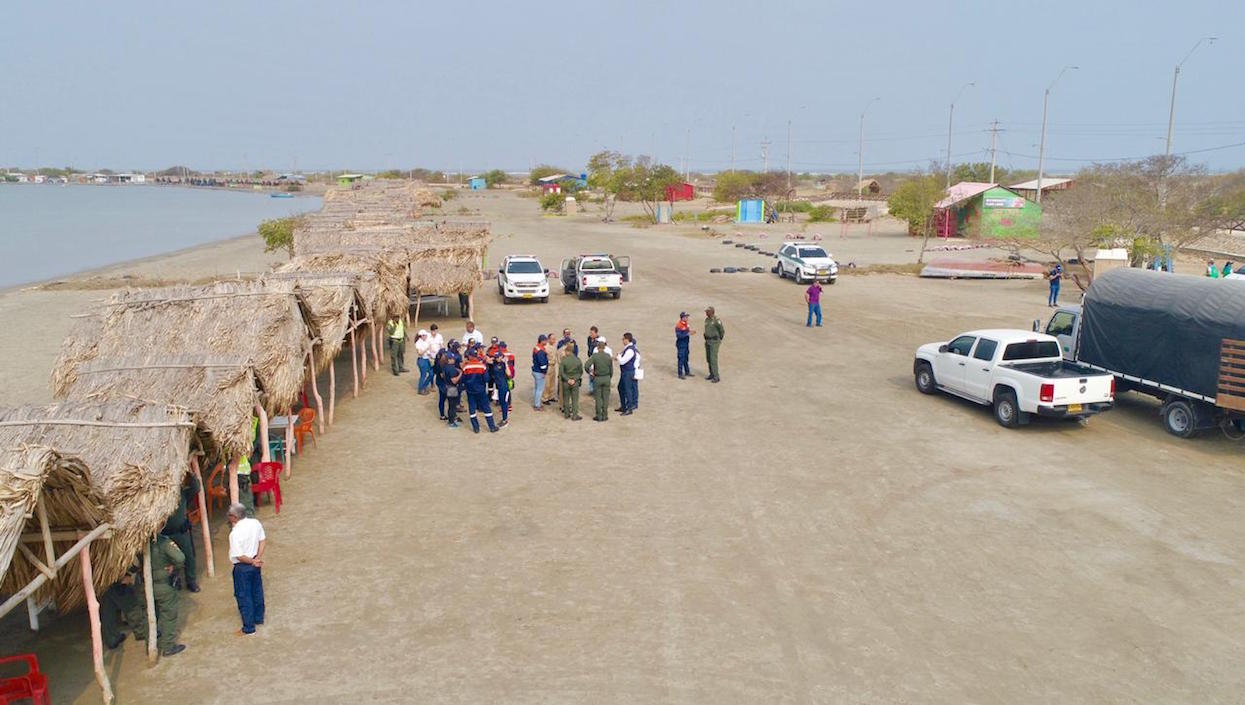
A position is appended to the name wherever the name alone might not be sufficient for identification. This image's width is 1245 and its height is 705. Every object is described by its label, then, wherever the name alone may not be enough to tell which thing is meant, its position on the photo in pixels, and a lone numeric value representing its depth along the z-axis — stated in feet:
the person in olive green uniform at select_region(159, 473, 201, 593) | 29.76
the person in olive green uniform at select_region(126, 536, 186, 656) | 27.53
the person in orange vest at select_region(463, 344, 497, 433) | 49.06
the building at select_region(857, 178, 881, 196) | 323.78
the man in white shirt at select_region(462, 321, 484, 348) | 55.31
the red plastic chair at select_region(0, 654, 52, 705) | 23.45
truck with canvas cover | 47.67
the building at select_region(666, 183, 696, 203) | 298.82
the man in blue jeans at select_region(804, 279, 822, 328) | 82.28
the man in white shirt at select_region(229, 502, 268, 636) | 28.12
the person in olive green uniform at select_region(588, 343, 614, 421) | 51.78
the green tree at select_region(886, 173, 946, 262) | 147.64
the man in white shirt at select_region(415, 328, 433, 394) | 59.21
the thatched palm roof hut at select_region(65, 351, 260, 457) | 34.09
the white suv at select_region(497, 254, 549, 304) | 95.71
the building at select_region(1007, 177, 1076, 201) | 205.98
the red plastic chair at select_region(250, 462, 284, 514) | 38.55
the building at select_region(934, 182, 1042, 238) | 168.04
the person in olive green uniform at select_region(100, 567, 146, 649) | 27.68
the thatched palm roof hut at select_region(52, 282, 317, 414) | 41.55
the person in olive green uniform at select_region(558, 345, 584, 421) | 51.49
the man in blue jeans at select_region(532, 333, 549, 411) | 54.60
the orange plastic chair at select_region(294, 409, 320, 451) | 47.26
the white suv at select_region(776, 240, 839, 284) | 113.39
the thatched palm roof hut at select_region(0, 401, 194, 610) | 24.71
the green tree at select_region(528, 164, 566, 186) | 508.94
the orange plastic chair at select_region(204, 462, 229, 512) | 39.52
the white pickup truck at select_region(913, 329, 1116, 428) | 49.29
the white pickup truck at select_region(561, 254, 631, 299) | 98.84
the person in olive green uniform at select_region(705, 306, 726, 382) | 61.36
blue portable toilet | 222.48
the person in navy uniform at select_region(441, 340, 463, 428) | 51.11
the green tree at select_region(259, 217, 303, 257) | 122.11
